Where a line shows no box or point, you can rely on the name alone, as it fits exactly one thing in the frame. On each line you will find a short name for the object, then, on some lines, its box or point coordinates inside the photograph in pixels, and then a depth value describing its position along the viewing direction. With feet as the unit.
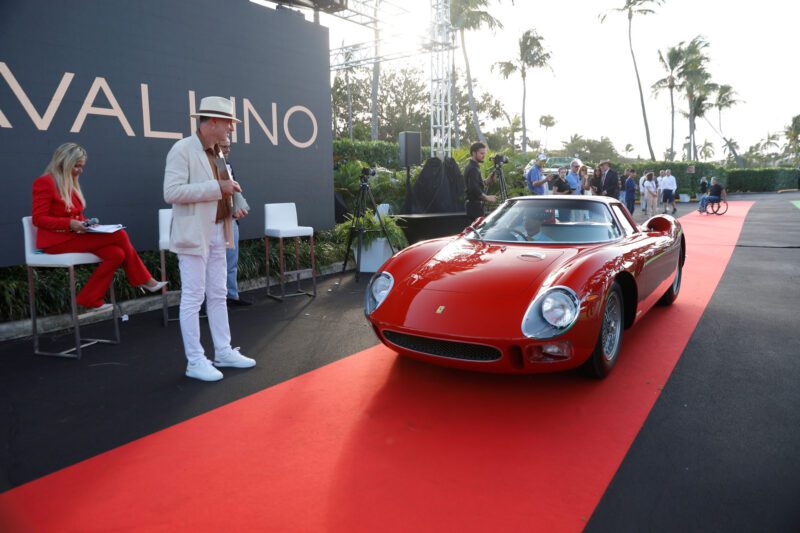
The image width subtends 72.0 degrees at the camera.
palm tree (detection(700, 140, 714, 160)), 321.93
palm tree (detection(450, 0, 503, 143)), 91.35
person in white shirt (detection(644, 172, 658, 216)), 62.75
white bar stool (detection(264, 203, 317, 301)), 20.80
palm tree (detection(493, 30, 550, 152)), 120.88
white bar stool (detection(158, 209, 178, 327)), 17.13
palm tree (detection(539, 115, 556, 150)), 214.90
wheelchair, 66.33
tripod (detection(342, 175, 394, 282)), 25.50
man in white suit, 11.63
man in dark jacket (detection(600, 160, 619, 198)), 46.42
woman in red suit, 13.98
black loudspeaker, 34.47
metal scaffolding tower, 48.88
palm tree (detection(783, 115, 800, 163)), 212.97
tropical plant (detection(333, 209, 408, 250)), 26.61
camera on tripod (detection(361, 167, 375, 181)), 25.08
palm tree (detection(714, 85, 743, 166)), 206.69
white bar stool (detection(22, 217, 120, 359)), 13.79
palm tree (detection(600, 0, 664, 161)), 118.83
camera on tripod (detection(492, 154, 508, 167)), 28.30
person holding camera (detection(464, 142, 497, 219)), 23.90
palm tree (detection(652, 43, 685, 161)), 140.26
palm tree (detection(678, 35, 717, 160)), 140.62
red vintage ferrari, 10.25
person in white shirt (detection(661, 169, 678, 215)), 65.05
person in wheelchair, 64.39
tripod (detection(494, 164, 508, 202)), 29.03
